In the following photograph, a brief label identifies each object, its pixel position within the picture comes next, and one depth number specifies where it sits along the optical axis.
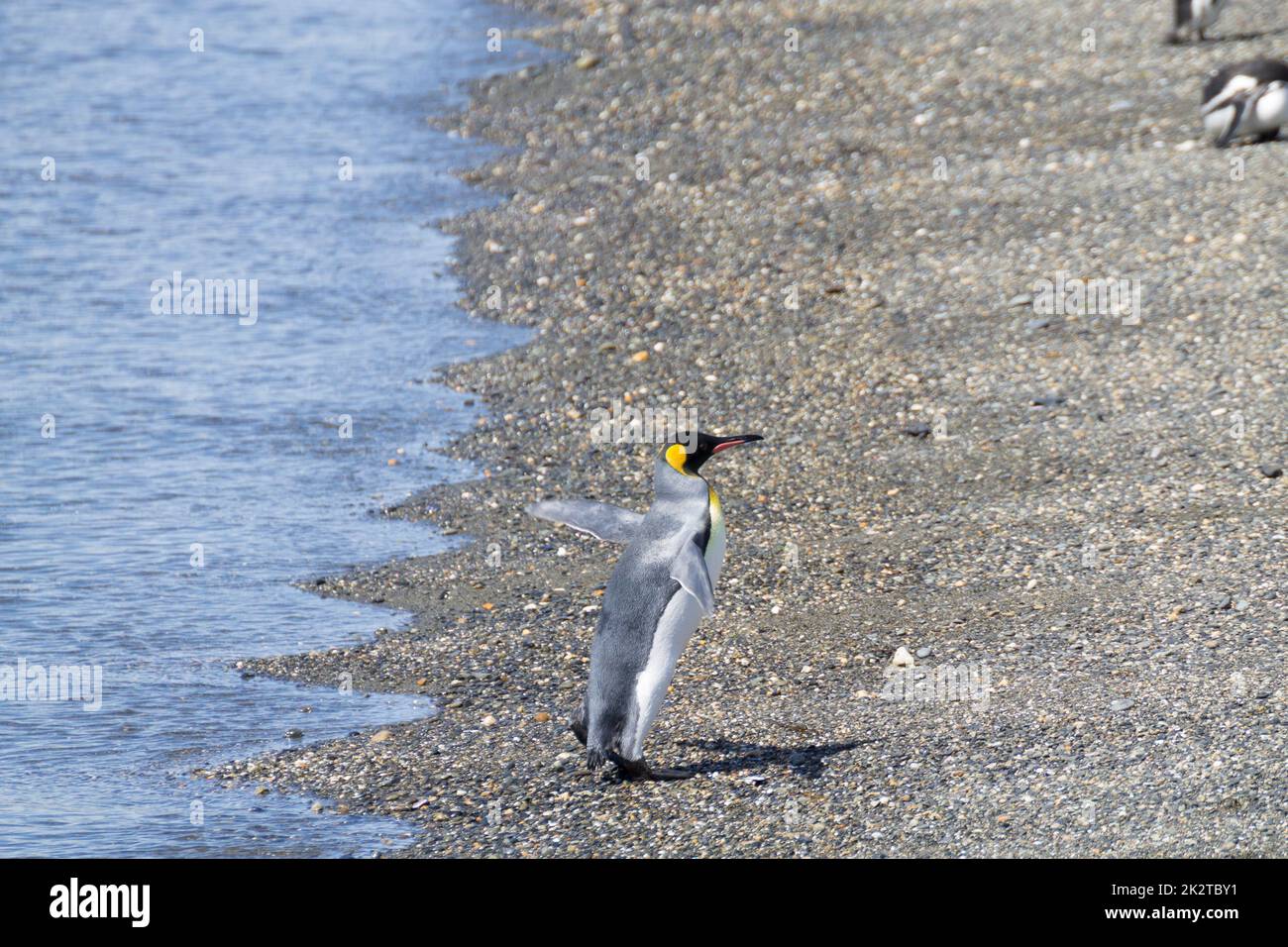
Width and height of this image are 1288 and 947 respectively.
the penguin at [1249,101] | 14.65
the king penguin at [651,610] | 6.61
